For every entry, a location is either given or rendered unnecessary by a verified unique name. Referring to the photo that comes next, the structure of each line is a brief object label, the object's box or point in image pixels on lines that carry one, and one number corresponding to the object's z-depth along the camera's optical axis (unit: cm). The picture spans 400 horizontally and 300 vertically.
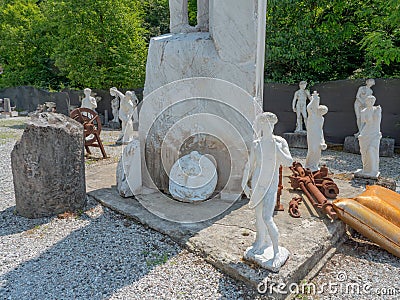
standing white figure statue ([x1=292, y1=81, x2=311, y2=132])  1138
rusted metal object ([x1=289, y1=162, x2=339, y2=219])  490
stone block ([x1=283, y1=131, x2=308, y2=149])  1168
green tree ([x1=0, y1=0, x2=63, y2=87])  2170
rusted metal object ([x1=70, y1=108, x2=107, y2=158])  899
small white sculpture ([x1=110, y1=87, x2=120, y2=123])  1614
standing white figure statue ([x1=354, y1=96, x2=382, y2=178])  648
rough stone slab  356
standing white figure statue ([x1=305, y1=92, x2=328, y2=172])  671
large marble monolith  529
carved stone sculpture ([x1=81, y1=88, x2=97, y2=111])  1179
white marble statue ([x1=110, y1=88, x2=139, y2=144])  868
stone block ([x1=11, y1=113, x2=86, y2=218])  504
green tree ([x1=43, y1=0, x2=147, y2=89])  1580
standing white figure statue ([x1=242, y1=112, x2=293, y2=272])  339
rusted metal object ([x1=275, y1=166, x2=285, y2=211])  500
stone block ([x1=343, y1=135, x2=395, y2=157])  1012
